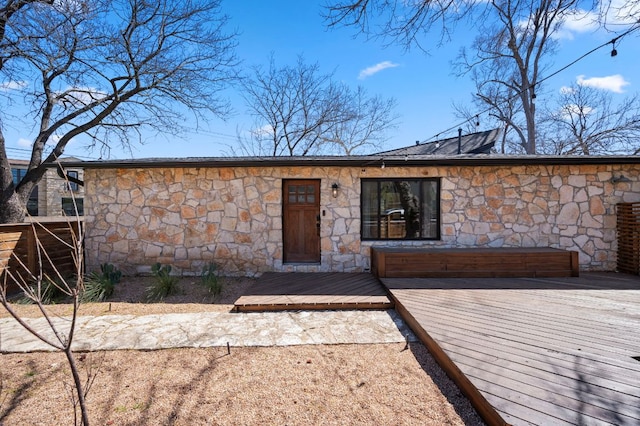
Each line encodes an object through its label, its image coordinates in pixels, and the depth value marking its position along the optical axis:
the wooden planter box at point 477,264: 5.52
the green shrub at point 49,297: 5.11
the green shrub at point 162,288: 5.30
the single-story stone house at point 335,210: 6.30
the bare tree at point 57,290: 1.50
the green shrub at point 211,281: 5.32
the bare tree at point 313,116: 15.68
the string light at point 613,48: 3.89
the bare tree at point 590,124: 13.10
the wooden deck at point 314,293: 4.48
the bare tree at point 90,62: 6.84
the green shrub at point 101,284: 5.19
